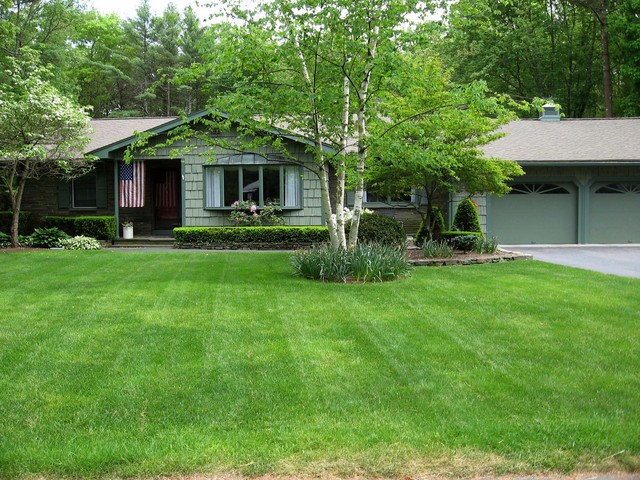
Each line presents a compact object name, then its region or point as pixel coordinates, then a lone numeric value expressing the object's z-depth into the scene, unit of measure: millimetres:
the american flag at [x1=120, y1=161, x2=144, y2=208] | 19625
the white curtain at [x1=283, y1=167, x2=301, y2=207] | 19375
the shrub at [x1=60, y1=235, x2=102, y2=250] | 17688
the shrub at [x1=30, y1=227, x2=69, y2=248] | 17891
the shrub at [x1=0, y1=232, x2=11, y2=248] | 17633
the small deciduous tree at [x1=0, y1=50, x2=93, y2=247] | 16031
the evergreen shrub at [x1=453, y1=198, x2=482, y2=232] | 16266
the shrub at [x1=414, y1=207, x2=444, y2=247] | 15503
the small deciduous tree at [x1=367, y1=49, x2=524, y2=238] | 10062
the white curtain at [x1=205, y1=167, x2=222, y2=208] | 19489
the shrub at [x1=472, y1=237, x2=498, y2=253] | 14711
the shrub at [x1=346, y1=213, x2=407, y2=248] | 14250
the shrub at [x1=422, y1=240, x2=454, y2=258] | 13469
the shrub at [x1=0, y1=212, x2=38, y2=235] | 19688
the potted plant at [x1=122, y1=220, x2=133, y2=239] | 19812
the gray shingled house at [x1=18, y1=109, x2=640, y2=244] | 19438
